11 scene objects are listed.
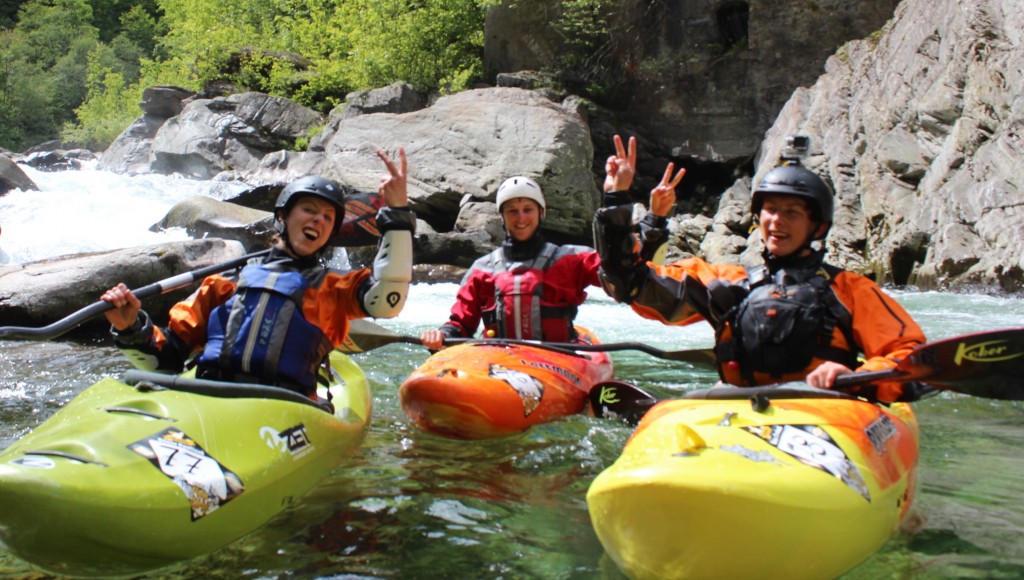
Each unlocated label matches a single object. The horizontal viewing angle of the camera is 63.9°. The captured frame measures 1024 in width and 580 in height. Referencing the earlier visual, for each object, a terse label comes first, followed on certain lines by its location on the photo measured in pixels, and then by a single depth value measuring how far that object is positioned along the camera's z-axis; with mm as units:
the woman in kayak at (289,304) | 3086
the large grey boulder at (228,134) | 18609
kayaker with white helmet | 4668
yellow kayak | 1819
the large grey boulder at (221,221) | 11148
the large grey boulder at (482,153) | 14141
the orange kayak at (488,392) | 3777
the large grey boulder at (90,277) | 6645
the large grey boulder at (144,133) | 20656
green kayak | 2002
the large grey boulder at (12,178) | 16094
